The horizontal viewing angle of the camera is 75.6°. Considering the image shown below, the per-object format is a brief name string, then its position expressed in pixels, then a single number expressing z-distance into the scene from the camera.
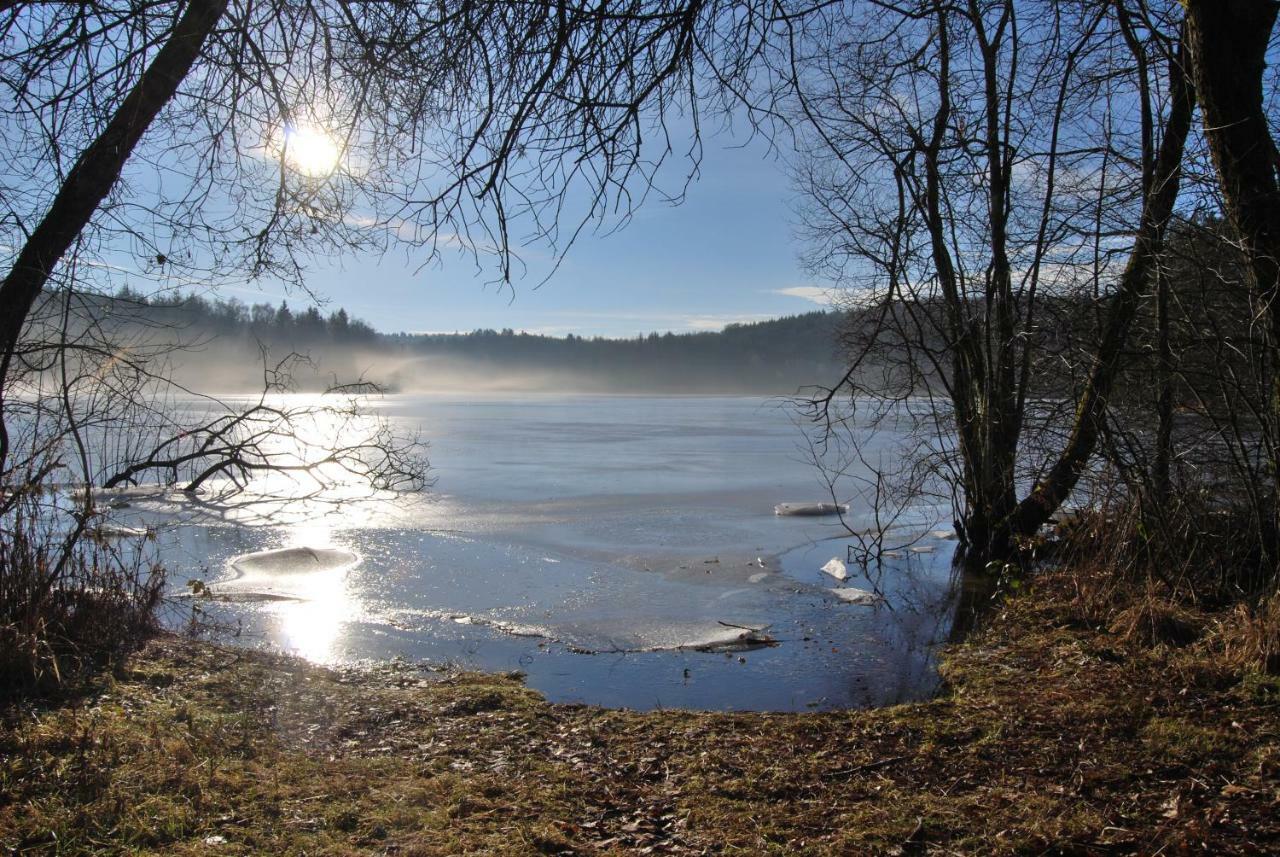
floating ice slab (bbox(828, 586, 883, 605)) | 8.26
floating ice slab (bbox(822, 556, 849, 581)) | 9.25
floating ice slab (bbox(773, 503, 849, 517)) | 13.13
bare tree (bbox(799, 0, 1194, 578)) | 6.60
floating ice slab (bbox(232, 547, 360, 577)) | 9.10
